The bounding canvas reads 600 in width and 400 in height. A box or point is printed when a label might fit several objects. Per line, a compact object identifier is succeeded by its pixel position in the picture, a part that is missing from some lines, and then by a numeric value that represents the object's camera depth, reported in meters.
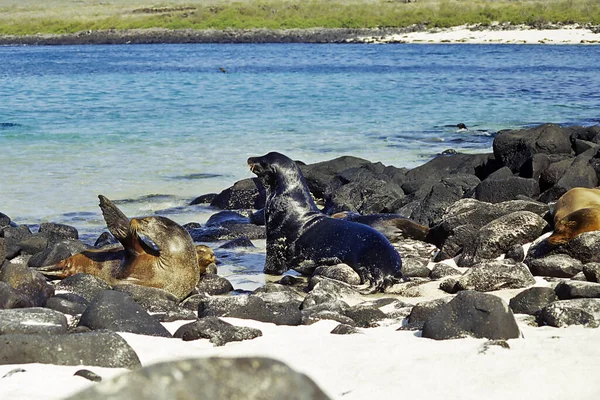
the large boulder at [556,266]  13.24
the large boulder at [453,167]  25.11
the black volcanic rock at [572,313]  9.73
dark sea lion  13.90
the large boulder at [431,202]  19.10
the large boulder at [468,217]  15.62
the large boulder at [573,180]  19.42
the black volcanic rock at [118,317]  10.08
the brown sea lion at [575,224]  14.11
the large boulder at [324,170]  24.21
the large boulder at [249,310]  10.90
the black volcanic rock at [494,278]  12.45
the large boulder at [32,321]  9.50
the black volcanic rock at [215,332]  9.82
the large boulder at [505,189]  19.69
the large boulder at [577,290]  10.98
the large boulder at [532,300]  10.84
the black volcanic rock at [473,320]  9.18
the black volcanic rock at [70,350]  8.27
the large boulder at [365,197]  21.26
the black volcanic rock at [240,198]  22.53
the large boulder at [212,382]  3.03
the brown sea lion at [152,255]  13.15
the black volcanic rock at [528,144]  23.86
